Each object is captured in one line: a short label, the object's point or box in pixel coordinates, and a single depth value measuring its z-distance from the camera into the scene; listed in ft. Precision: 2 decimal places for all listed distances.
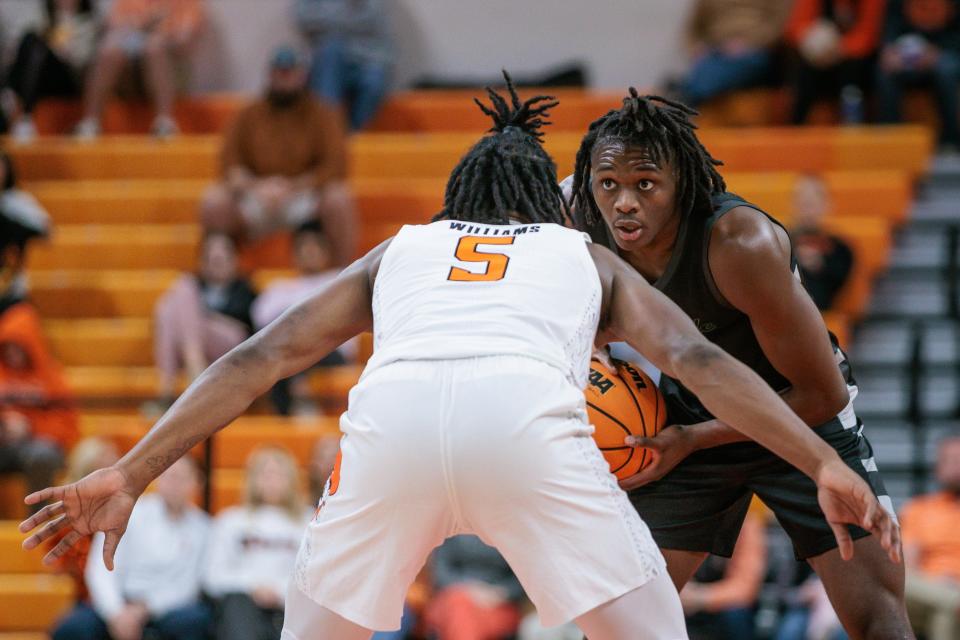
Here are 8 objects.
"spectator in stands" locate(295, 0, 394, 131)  58.40
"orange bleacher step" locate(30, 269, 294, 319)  53.39
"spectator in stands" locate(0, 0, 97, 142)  60.91
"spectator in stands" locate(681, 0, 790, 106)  56.84
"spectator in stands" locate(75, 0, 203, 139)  59.73
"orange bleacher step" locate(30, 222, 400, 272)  54.52
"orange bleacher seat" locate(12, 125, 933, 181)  54.48
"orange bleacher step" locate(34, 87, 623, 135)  58.50
